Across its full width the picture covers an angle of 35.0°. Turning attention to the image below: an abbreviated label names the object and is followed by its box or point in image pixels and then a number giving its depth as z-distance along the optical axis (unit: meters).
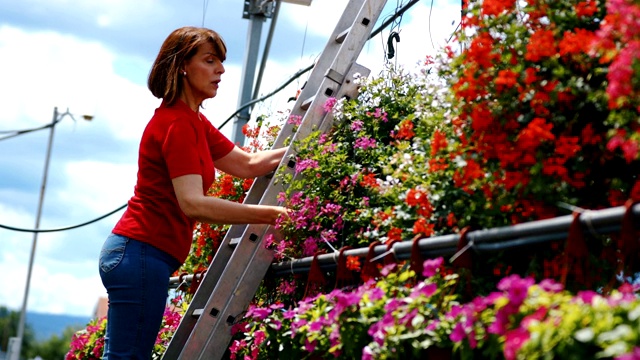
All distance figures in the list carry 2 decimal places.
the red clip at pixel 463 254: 3.19
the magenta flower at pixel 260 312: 4.21
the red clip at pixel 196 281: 5.55
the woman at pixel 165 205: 4.29
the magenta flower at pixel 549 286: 2.51
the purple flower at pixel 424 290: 3.08
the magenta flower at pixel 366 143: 4.42
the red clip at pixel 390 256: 3.55
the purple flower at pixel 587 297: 2.40
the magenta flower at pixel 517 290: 2.54
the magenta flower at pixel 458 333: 2.80
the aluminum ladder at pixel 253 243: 4.71
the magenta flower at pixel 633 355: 2.07
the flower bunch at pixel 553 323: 2.27
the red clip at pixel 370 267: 3.70
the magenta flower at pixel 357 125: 4.57
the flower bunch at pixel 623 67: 2.52
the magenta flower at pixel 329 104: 4.79
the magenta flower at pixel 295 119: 5.02
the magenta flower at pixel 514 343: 2.40
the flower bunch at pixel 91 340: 5.96
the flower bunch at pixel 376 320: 3.08
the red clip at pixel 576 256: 2.79
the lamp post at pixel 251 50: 9.02
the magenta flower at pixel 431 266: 3.08
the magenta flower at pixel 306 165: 4.50
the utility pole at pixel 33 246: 30.62
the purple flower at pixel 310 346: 3.61
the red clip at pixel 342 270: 3.93
